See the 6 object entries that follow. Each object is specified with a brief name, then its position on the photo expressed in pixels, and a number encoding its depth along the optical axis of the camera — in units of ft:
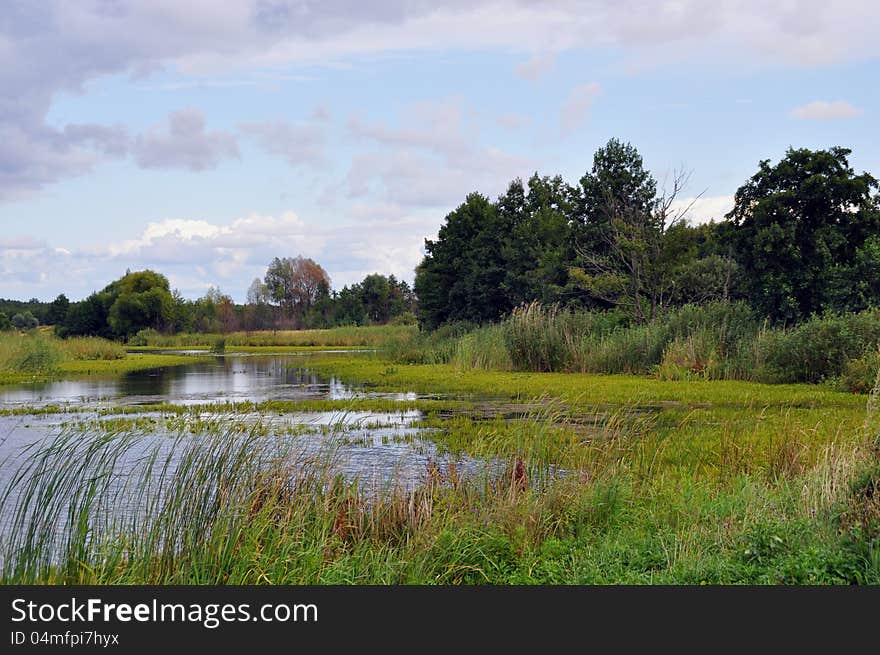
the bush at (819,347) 65.72
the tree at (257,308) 330.34
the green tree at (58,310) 321.73
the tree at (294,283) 366.02
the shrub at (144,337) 251.39
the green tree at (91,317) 292.61
